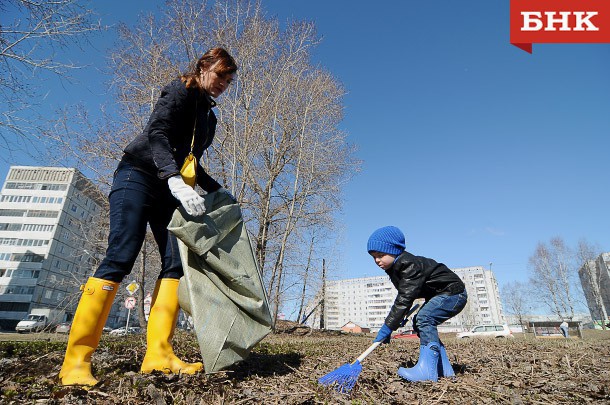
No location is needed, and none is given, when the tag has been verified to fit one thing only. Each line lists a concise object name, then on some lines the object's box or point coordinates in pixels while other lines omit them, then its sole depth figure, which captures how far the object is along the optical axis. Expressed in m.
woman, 1.91
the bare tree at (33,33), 5.83
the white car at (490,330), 24.73
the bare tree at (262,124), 11.06
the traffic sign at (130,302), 14.94
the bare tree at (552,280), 40.53
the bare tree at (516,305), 71.38
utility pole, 19.98
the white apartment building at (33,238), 55.09
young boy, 2.43
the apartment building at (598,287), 39.00
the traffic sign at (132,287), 10.50
